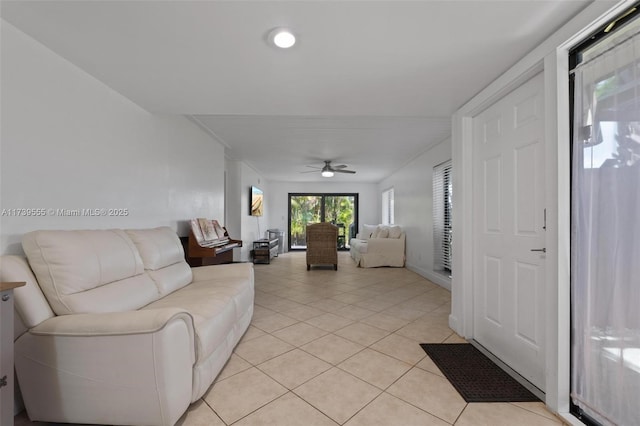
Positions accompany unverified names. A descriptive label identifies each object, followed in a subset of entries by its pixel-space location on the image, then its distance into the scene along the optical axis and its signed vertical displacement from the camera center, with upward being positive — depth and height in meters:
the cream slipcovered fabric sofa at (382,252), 6.23 -0.91
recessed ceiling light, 1.57 +1.03
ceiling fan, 6.02 +0.95
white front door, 1.82 -0.13
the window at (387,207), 8.11 +0.15
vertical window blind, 4.59 -0.07
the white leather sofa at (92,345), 1.31 -0.66
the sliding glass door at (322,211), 9.45 +0.04
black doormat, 1.71 -1.15
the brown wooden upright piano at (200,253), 3.37 -0.51
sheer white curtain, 1.23 -0.11
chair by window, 5.91 -0.69
